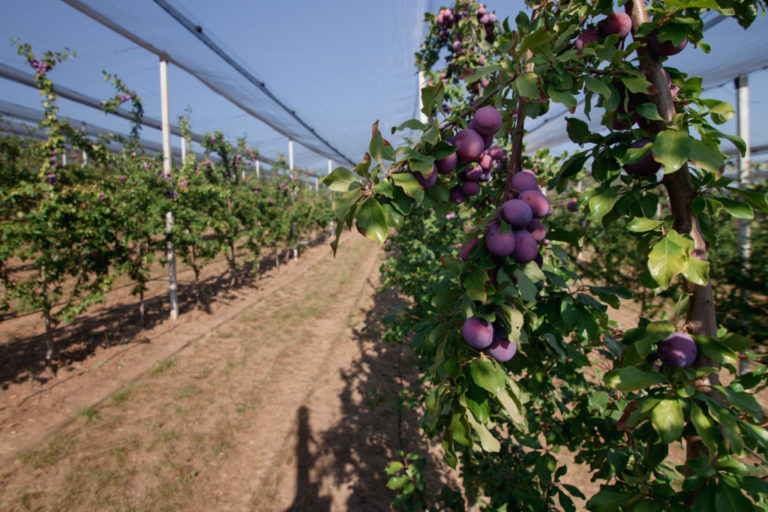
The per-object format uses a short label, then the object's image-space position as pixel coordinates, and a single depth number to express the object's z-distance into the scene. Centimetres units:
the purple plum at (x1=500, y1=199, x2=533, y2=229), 79
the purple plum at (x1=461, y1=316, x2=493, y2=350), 79
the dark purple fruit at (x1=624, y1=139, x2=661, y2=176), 77
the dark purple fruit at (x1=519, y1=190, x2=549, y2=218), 81
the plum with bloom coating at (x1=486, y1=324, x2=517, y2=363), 84
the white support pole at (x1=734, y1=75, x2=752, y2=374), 266
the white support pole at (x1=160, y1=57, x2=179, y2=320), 620
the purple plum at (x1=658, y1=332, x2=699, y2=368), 72
